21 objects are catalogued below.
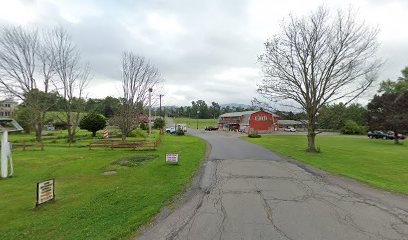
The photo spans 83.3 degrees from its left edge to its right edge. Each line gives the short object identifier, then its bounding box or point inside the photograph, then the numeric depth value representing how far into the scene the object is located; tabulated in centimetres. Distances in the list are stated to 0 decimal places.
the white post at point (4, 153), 1050
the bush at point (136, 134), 4104
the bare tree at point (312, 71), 2016
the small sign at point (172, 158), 1294
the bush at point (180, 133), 4831
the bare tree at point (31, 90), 2980
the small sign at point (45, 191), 682
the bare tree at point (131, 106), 2630
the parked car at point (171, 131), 5638
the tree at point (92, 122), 3891
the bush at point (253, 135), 4440
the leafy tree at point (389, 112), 3419
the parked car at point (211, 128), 7614
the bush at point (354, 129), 6406
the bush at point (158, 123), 6341
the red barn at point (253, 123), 6316
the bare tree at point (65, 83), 3012
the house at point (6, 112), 6343
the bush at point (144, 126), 5858
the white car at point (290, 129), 7591
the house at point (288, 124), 8350
